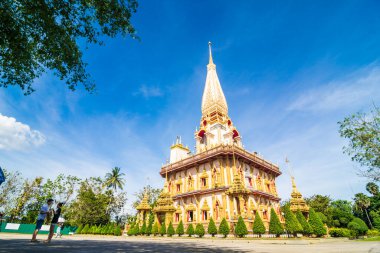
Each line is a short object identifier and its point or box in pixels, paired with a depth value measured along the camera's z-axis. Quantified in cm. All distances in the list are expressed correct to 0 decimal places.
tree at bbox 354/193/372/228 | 5309
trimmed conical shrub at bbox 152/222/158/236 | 2523
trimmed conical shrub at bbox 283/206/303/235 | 1850
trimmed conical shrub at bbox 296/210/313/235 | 1994
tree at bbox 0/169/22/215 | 4069
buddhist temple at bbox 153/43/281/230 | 2667
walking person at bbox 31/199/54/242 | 887
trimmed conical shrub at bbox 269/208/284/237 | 1855
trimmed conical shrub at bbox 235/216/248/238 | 1927
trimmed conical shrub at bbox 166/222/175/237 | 2353
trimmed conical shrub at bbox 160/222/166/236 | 2434
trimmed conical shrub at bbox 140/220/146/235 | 2700
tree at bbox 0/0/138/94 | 842
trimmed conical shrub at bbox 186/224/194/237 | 2326
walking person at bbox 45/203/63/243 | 901
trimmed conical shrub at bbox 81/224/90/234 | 3720
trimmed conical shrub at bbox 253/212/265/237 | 1945
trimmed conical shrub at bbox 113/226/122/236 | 3099
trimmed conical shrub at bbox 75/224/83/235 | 3900
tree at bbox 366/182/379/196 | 5736
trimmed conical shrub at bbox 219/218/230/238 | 2070
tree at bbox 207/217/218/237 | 2236
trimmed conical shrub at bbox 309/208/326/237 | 2070
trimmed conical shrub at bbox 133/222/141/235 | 2764
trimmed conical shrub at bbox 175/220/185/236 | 2373
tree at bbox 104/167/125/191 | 5242
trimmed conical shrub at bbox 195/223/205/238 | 2262
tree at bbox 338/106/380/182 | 1587
